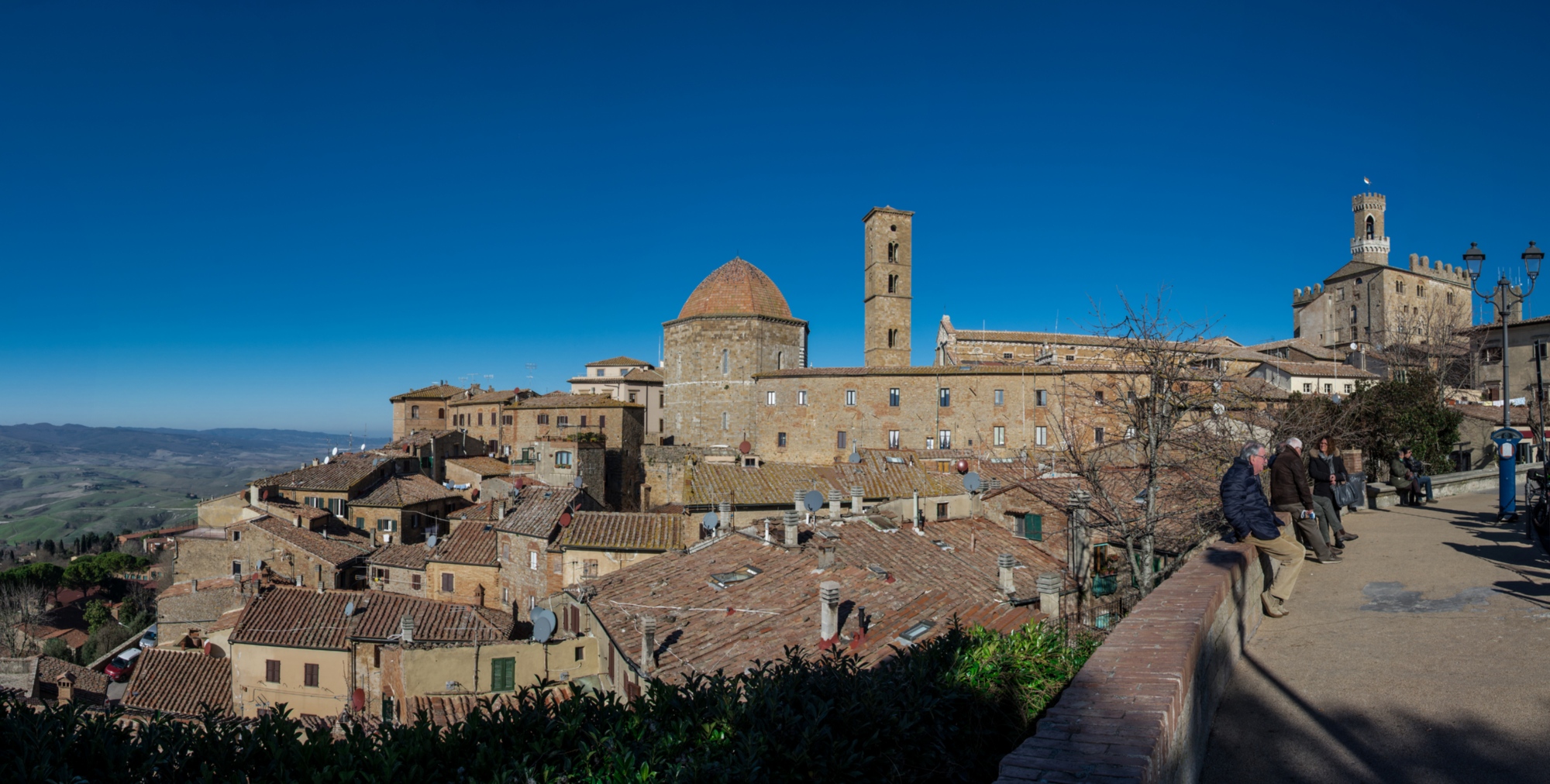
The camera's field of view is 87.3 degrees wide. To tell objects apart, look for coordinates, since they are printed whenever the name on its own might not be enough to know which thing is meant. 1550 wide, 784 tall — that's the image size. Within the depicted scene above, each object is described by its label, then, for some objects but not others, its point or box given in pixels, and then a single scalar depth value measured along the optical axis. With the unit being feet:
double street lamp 49.29
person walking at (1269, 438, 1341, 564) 28.84
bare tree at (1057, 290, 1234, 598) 40.22
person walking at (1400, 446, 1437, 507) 50.19
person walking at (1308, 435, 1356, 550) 33.27
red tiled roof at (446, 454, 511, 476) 164.86
